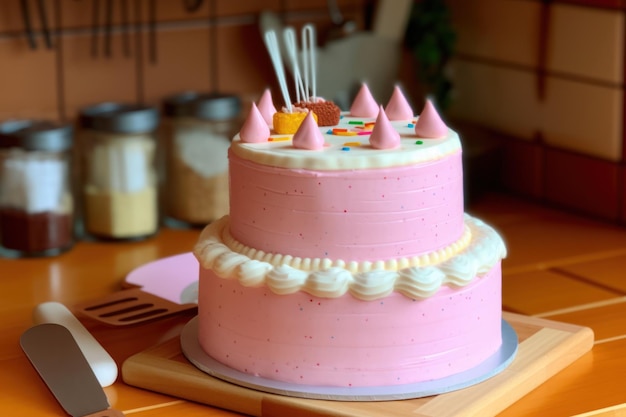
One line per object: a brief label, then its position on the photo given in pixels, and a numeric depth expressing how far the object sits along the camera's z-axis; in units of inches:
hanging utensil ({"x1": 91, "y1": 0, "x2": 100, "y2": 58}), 56.8
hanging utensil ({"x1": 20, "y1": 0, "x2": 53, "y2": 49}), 55.1
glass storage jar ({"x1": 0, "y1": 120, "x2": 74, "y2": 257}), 51.1
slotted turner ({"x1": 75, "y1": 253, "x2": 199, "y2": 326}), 44.4
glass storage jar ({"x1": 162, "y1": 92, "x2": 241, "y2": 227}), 54.9
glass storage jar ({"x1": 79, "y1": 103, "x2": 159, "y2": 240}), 52.9
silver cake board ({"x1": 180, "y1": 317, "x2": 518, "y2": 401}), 38.1
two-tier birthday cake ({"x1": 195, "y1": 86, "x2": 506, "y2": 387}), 37.9
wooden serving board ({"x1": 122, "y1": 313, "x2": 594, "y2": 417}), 37.7
